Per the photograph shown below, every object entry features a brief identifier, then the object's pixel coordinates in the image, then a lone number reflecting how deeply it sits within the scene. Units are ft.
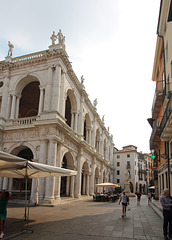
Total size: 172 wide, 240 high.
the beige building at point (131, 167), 185.81
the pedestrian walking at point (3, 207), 20.20
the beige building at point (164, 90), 38.11
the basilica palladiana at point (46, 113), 56.80
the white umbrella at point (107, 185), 79.10
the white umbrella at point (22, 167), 21.60
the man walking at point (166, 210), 20.47
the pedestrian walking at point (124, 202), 35.70
